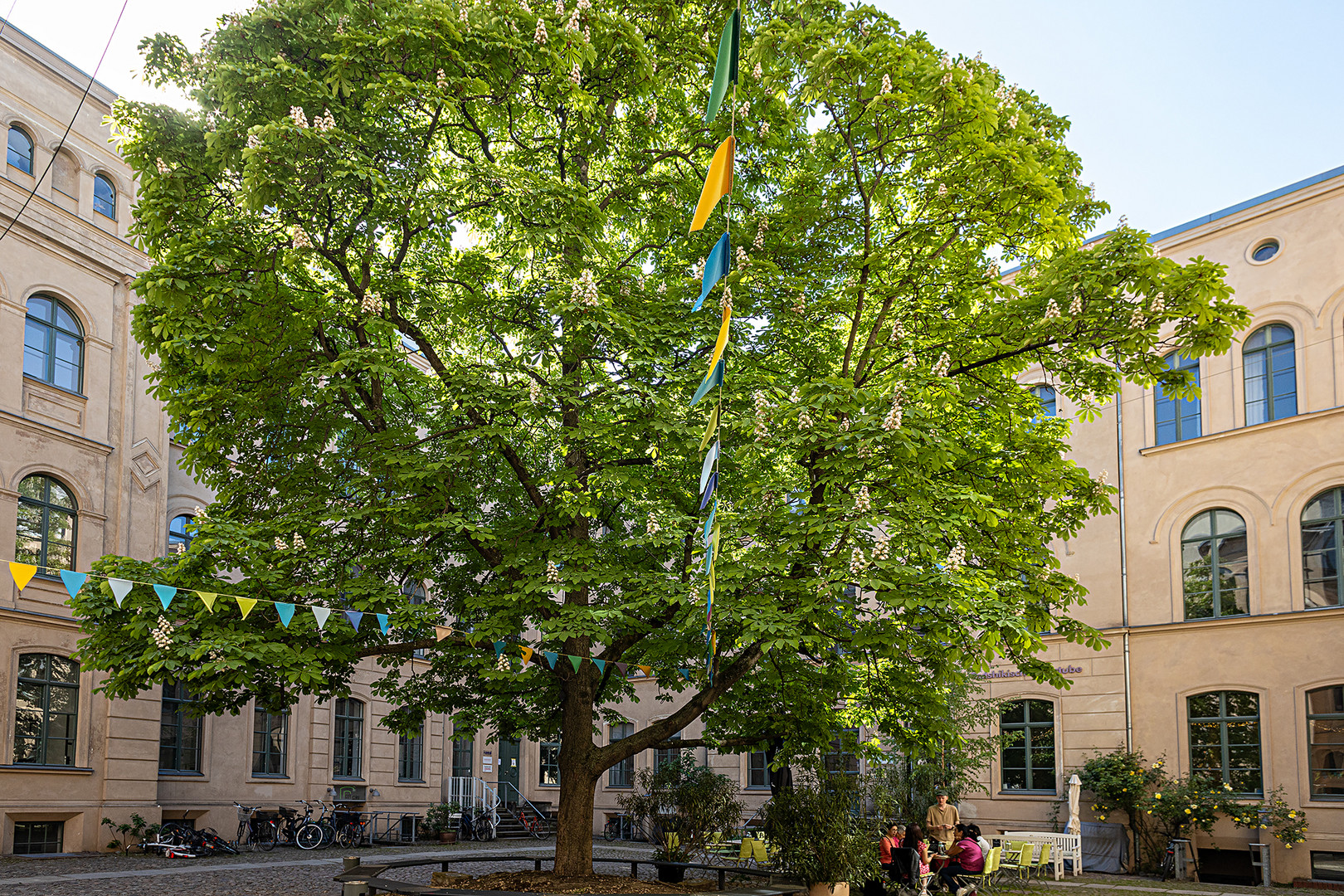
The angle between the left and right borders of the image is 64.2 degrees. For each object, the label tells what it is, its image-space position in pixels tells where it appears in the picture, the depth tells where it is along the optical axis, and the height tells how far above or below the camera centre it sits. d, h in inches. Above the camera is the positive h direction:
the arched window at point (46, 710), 698.2 -75.0
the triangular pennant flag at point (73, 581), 370.9 +5.8
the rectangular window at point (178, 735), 825.5 -106.2
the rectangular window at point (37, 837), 691.4 -156.3
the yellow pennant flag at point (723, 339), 261.6 +64.4
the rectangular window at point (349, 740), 1012.5 -133.1
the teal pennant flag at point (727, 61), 222.7 +113.3
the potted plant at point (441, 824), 1033.5 -214.6
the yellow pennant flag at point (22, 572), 372.5 +8.4
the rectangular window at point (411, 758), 1095.0 -162.7
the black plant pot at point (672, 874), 574.6 -144.4
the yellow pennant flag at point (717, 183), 240.0 +94.8
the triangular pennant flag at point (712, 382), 271.8 +56.7
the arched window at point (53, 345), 735.7 +174.5
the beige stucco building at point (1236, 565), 741.3 +32.5
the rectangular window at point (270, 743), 908.6 -122.9
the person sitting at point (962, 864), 511.2 -122.7
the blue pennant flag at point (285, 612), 415.8 -5.1
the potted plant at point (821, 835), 480.4 -105.5
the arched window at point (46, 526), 713.6 +47.7
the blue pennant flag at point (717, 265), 253.6 +80.3
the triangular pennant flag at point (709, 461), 298.6 +39.5
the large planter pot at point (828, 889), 480.1 -126.9
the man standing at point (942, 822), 578.2 -117.0
